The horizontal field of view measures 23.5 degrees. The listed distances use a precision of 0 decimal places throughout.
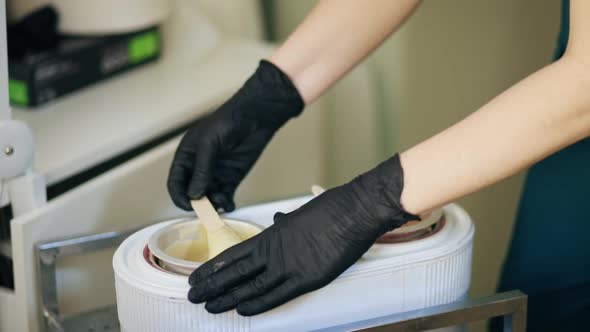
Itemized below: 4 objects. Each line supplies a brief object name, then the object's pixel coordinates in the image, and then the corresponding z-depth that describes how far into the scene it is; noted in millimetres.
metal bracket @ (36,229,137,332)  1280
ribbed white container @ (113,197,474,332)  1162
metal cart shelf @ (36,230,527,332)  1169
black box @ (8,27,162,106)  1584
